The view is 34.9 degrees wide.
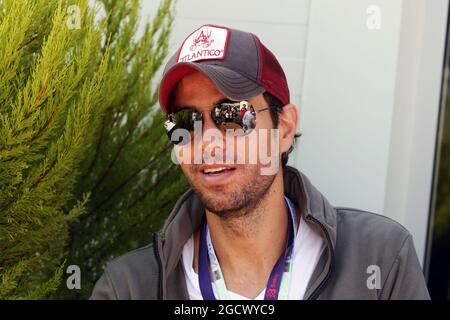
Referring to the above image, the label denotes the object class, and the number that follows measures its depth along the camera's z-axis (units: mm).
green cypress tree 2494
